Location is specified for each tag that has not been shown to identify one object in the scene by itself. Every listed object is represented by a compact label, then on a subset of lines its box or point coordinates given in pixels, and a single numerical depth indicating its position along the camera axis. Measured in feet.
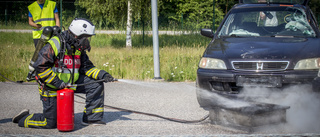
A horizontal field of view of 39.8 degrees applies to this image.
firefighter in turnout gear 18.13
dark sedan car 19.25
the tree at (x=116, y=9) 60.23
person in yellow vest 32.42
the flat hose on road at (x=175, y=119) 19.97
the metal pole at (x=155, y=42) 33.40
